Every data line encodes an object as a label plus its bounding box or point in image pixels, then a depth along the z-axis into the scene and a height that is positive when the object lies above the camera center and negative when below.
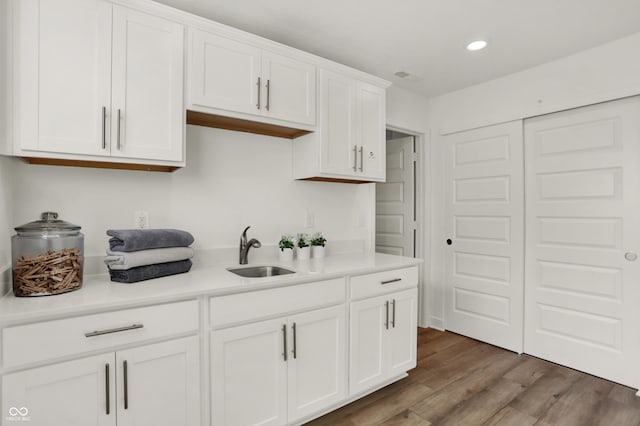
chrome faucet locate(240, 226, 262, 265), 2.25 -0.22
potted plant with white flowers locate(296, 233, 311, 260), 2.51 -0.26
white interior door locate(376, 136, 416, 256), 3.77 +0.13
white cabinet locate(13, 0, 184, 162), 1.47 +0.63
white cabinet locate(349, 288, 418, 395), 2.15 -0.85
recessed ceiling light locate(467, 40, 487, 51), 2.46 +1.26
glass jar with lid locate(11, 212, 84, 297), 1.40 -0.19
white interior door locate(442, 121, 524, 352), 3.03 -0.18
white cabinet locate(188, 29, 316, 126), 1.88 +0.81
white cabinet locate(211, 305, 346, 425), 1.64 -0.83
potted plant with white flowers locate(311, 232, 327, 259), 2.62 -0.25
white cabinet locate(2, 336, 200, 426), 1.22 -0.70
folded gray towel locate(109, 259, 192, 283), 1.64 -0.30
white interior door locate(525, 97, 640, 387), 2.43 -0.18
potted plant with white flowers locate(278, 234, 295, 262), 2.43 -0.26
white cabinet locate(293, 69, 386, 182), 2.38 +0.58
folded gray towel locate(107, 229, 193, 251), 1.63 -0.13
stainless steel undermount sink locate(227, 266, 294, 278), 2.17 -0.37
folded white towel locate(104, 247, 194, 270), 1.62 -0.22
